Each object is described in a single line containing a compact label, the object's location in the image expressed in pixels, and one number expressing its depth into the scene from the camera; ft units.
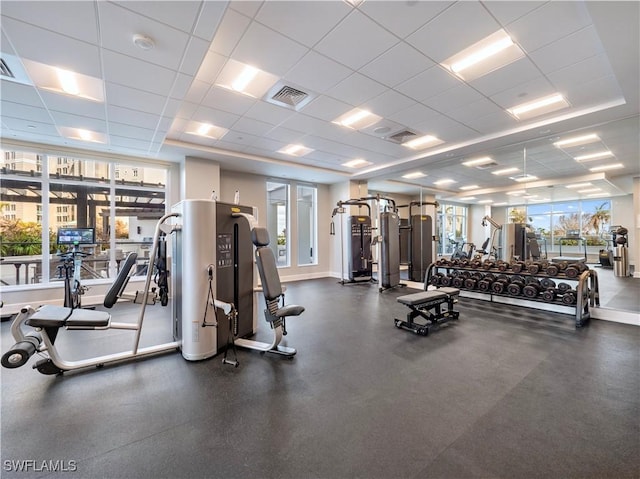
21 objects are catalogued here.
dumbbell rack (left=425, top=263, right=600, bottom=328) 13.65
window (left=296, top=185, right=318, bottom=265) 29.58
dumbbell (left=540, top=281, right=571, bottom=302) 14.51
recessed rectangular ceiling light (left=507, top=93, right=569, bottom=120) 12.94
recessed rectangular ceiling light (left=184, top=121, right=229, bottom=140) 15.73
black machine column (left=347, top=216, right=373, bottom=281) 26.12
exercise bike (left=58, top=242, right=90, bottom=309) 15.62
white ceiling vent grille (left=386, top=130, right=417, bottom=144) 17.03
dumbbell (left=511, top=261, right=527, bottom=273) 16.48
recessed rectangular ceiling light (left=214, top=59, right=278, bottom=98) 10.75
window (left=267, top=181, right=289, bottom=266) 27.89
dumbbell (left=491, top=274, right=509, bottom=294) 16.58
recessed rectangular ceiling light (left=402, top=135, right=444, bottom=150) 18.07
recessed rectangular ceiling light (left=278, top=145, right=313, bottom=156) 19.64
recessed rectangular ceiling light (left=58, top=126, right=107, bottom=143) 14.88
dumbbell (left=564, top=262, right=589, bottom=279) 14.43
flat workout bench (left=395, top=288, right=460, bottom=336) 12.73
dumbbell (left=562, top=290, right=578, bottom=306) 13.89
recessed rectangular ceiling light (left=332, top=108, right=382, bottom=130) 14.56
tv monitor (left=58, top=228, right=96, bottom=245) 15.76
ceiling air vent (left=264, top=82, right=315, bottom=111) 12.07
